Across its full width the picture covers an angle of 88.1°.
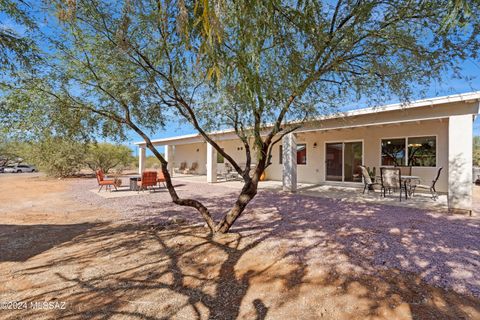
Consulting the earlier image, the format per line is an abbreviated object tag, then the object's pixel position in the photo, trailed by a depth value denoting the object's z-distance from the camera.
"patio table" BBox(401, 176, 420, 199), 8.18
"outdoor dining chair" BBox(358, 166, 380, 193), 9.19
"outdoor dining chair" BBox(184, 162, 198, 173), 22.44
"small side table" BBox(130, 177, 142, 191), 11.79
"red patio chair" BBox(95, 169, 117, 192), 11.74
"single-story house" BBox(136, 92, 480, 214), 6.62
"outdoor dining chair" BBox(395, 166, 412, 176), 9.71
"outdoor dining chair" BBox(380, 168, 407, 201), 8.13
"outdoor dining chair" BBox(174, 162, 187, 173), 23.67
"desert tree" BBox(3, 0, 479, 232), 3.08
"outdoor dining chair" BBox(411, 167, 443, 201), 8.11
